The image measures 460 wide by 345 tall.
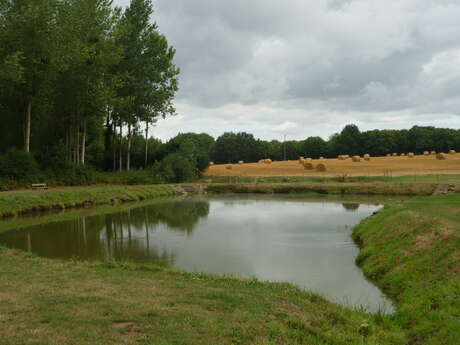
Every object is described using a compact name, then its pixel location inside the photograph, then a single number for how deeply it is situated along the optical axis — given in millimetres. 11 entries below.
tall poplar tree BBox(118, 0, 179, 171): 41656
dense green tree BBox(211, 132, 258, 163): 109438
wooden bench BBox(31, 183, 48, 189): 29800
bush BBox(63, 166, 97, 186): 34406
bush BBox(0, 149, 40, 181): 29483
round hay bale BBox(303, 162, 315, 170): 58969
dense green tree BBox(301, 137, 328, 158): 108562
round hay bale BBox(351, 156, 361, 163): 66200
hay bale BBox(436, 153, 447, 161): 62234
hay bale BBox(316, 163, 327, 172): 56797
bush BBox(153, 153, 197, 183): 45875
